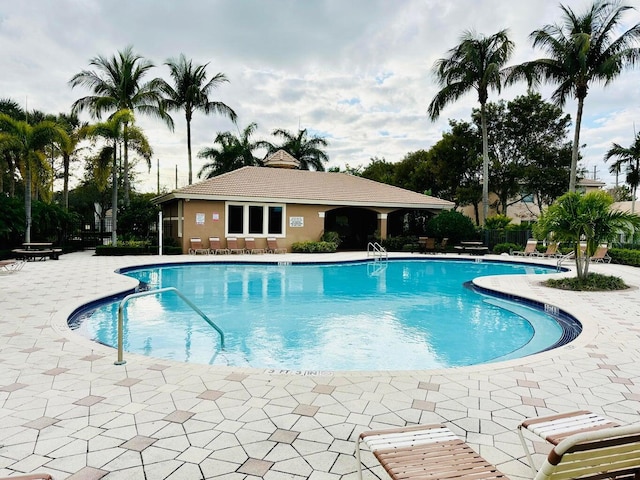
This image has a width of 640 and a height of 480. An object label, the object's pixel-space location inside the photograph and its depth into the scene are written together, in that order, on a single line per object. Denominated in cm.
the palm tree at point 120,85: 2103
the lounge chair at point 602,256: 1862
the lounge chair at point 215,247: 1970
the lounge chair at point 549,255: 1992
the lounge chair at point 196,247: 1956
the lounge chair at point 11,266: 1227
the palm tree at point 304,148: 3259
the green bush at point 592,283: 1084
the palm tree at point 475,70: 2327
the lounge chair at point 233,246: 2007
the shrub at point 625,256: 1745
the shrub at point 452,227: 2239
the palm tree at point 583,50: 2039
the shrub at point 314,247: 2105
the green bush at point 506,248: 2178
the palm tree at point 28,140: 1612
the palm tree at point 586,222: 1086
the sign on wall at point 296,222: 2159
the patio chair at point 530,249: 2097
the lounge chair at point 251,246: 2045
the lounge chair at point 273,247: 2084
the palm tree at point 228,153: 3041
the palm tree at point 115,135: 1831
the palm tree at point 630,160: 3309
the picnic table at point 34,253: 1545
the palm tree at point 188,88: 2539
